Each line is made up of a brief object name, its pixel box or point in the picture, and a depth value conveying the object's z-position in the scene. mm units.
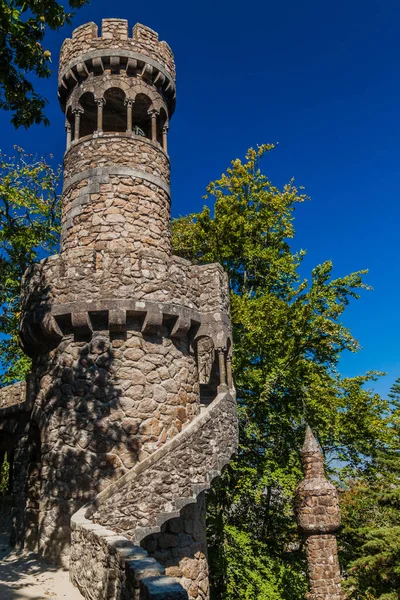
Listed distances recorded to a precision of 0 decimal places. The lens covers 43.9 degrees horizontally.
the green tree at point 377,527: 12641
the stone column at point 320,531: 10625
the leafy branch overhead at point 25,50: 6680
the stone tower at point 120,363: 8062
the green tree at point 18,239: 17688
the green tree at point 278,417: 14242
